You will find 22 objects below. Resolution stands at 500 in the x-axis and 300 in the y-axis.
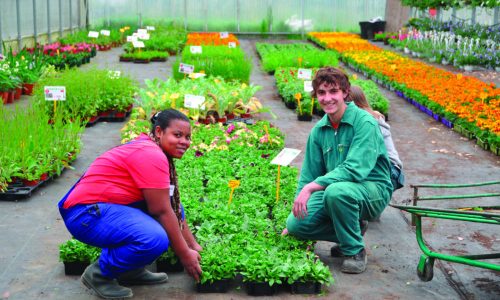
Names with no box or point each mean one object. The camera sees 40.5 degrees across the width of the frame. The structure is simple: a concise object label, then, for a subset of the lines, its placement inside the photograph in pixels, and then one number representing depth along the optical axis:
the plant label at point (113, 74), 9.80
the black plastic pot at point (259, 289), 3.89
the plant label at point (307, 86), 9.20
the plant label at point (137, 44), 16.62
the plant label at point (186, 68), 10.34
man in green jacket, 4.17
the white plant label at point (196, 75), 9.32
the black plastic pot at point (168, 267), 4.19
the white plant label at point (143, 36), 17.28
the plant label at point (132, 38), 17.17
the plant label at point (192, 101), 7.99
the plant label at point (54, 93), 7.88
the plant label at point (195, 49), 13.39
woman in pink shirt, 3.62
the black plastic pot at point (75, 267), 4.15
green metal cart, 3.60
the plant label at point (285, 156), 4.86
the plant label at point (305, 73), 10.38
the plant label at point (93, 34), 19.16
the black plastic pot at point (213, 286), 3.93
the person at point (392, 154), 4.87
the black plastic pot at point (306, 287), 3.93
